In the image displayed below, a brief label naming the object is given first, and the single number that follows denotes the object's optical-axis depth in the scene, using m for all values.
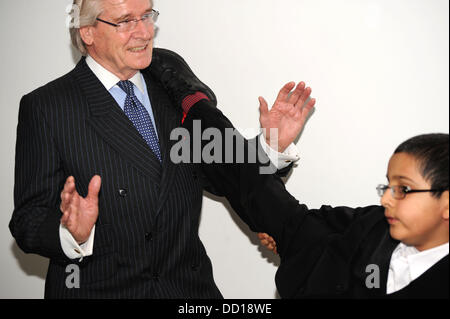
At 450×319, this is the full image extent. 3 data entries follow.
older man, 1.99
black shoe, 2.28
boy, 1.56
